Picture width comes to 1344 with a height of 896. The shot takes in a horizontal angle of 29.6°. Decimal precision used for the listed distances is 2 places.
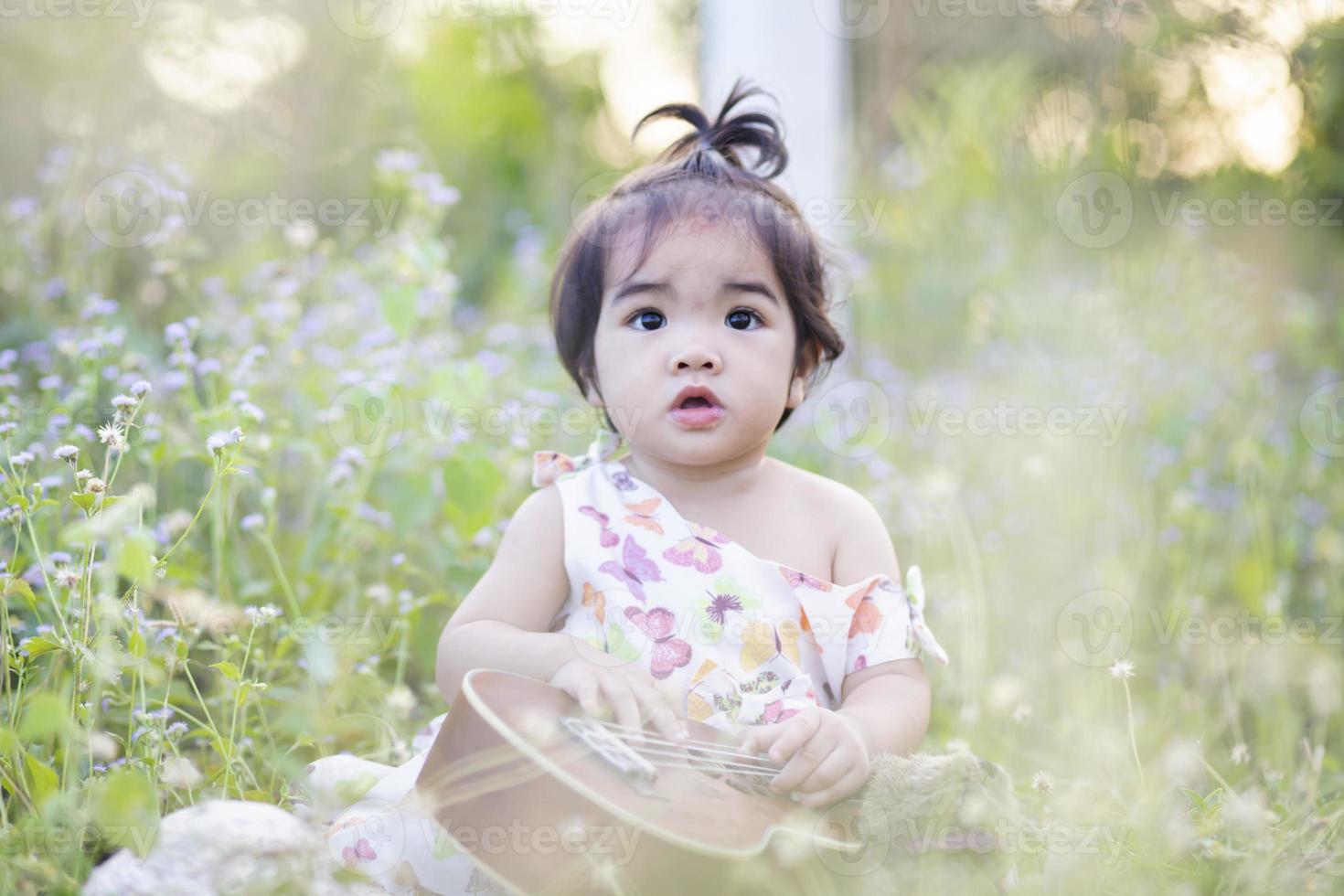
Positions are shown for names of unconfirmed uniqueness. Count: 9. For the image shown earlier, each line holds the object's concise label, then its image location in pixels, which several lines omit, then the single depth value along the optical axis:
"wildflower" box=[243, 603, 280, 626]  1.17
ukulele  1.06
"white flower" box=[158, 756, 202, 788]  1.08
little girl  1.18
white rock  1.04
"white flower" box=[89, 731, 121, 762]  1.07
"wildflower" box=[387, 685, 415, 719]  1.24
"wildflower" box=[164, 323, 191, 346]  1.31
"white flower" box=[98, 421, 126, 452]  1.13
